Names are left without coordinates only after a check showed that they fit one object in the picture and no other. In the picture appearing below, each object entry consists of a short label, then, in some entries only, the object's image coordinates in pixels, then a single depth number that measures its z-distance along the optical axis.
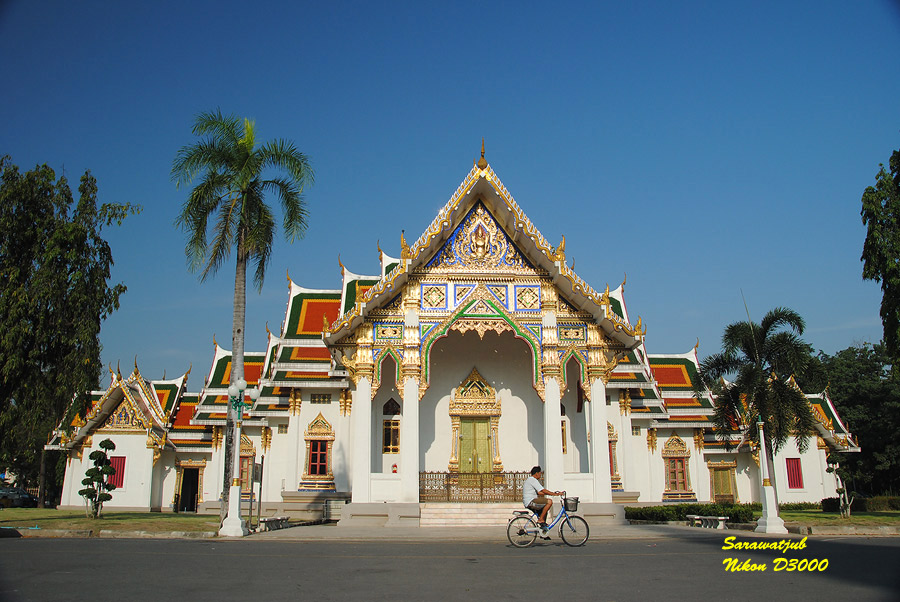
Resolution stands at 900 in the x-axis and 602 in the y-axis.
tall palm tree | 17.19
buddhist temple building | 17.23
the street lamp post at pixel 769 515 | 13.44
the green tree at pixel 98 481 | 18.05
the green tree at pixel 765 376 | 18.39
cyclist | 10.88
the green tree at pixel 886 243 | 18.17
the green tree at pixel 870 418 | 33.41
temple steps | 15.95
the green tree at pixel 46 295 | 16.64
